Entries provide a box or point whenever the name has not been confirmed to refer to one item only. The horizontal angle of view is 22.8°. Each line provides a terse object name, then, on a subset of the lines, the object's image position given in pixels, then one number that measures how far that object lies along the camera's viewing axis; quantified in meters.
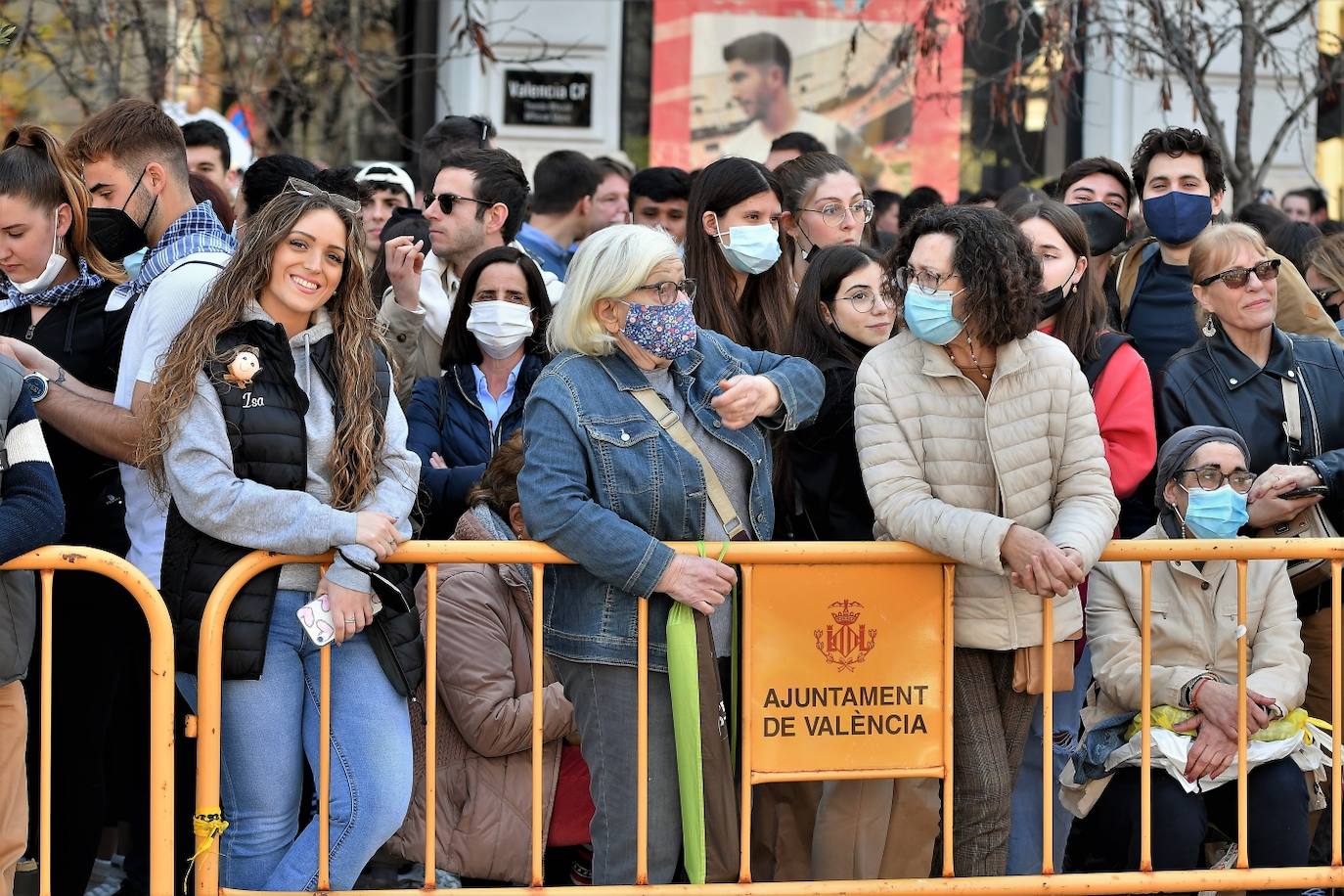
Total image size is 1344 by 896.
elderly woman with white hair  8.20
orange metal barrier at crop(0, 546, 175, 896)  8.01
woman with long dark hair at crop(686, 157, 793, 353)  10.39
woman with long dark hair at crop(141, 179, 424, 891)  8.06
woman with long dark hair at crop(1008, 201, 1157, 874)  9.34
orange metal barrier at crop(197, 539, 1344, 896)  8.07
